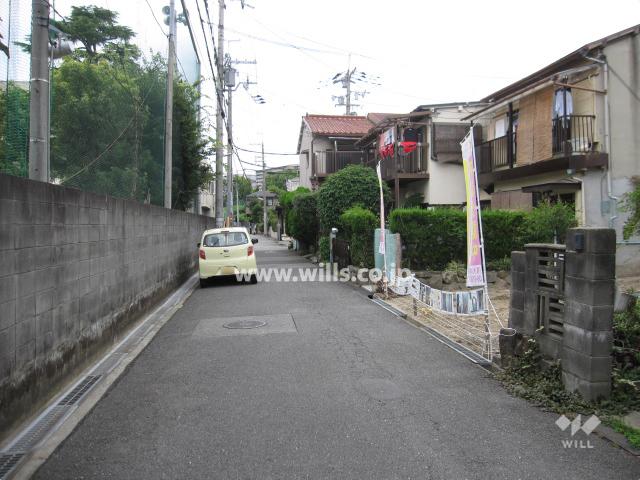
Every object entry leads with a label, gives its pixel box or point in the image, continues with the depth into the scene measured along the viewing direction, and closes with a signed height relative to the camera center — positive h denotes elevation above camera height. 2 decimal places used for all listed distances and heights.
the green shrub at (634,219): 4.81 +0.26
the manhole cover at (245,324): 7.64 -1.21
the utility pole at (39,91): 4.84 +1.59
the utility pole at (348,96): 37.34 +11.63
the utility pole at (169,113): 11.73 +3.31
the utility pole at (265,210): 56.44 +4.35
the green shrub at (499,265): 12.50 -0.48
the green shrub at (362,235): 13.80 +0.34
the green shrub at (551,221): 11.54 +0.59
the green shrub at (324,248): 18.05 -0.02
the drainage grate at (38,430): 3.38 -1.35
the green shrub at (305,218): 22.34 +1.38
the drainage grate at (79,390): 4.31 -1.33
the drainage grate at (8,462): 3.07 -1.38
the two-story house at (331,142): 26.61 +6.13
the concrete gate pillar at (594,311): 3.98 -0.54
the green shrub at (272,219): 49.02 +3.19
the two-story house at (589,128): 12.78 +3.23
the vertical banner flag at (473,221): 5.70 +0.30
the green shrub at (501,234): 12.92 +0.32
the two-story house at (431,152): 19.28 +3.82
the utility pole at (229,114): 22.67 +6.65
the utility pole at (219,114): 18.92 +5.41
